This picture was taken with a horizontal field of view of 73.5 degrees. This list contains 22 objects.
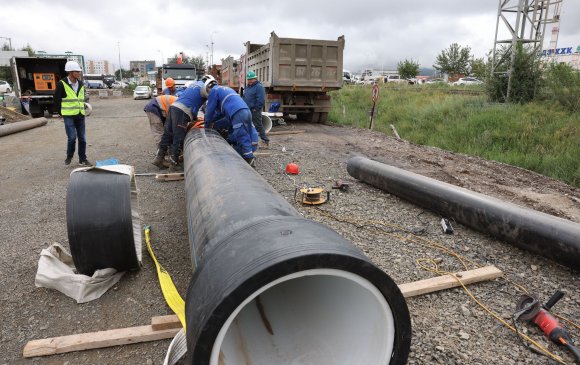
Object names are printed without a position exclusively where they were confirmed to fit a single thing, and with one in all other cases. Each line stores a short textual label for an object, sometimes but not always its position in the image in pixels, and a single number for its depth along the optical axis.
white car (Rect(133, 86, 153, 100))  28.08
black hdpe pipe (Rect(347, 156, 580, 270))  3.28
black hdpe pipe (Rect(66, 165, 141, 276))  2.82
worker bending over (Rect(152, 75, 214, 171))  5.90
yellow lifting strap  2.64
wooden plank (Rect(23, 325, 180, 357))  2.32
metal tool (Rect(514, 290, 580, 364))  2.40
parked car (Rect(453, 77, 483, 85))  39.97
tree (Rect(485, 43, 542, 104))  11.16
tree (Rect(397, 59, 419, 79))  52.50
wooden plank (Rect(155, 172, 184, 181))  5.93
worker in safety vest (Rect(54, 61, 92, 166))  6.32
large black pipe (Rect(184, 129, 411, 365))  1.40
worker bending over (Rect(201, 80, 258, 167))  5.38
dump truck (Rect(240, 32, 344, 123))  10.50
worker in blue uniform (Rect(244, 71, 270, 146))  8.62
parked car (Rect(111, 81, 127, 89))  52.56
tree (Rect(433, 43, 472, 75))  49.69
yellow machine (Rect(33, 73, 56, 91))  16.00
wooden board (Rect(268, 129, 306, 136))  10.63
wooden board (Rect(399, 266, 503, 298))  2.95
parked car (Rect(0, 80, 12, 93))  25.23
